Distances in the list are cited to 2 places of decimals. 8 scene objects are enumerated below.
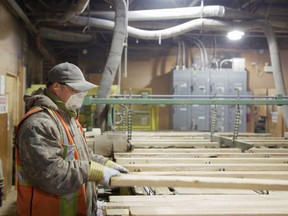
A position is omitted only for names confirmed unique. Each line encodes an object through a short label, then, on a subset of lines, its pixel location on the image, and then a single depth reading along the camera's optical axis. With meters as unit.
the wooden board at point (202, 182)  1.71
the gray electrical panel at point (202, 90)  7.65
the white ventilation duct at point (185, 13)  5.77
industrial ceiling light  6.27
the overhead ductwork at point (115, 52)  4.78
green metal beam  3.30
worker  1.63
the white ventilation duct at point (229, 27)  5.97
